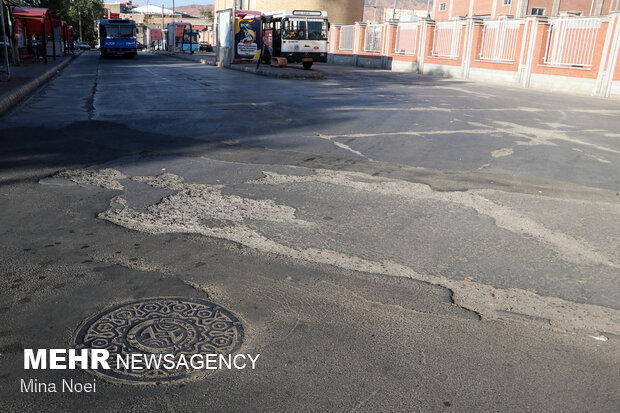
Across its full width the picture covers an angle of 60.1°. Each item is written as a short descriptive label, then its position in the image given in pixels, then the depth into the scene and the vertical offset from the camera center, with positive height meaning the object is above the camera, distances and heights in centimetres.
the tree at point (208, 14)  12109 +635
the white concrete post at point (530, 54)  2531 +26
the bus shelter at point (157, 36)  10100 +55
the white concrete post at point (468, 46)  3045 +57
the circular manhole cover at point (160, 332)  275 -161
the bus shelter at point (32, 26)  2703 +38
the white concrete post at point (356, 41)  4575 +77
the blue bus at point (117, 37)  4622 +1
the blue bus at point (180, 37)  7281 +46
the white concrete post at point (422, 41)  3528 +79
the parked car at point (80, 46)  8675 -168
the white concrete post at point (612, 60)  2105 +16
